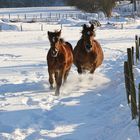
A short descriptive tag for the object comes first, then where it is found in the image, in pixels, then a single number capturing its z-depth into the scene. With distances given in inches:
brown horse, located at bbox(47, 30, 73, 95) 651.7
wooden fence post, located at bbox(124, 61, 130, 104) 544.2
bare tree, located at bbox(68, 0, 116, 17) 4493.5
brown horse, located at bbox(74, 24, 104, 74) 770.6
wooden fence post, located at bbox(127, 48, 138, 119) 453.3
